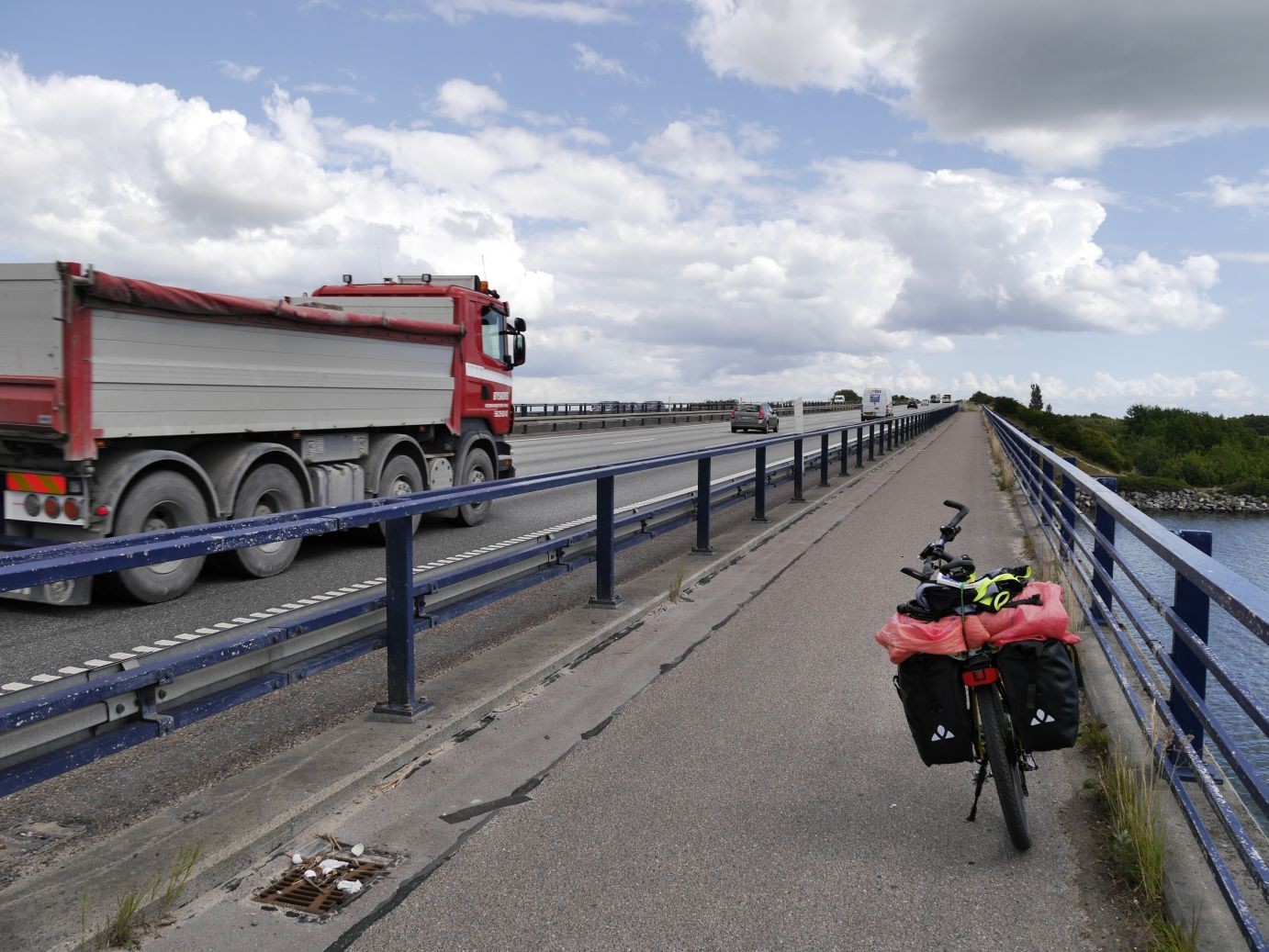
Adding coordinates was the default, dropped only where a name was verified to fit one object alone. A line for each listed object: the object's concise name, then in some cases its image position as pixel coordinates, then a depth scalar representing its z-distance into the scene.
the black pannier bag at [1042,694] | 3.73
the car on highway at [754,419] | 52.09
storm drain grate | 3.45
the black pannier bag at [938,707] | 3.82
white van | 82.06
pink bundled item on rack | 3.75
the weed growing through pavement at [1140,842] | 3.16
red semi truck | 7.88
